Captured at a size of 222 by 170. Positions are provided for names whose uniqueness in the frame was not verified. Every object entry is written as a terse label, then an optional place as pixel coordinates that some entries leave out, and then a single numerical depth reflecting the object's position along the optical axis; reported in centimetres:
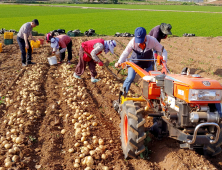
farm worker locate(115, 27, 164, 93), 497
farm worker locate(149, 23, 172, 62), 686
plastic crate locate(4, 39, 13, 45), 1299
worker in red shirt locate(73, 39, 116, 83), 691
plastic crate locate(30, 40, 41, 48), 1244
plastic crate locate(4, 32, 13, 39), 1295
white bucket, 957
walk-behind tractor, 311
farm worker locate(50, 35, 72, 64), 898
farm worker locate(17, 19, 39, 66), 915
